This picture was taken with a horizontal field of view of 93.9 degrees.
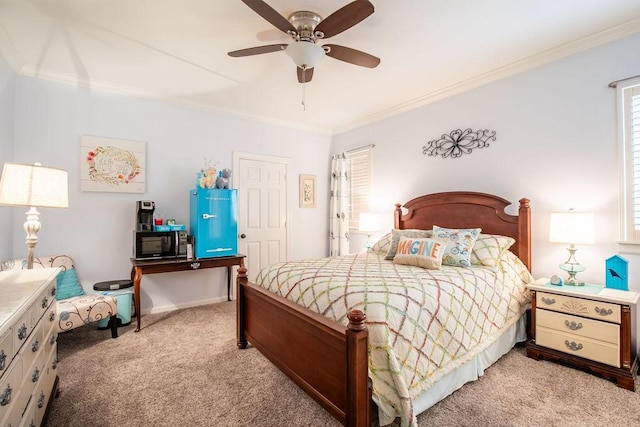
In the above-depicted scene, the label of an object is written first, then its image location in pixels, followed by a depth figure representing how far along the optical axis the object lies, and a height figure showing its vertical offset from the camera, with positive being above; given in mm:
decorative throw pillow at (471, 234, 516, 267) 2651 -316
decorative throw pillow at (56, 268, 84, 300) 2928 -712
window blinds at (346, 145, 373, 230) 4617 +515
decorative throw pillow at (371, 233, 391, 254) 3442 -362
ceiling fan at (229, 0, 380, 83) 1888 +1241
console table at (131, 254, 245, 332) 3016 -562
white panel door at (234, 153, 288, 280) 4340 +81
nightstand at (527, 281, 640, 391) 2062 -857
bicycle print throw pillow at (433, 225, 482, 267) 2648 -292
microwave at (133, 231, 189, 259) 3197 -332
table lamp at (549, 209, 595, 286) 2336 -141
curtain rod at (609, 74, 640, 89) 2411 +1068
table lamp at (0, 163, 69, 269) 1684 +147
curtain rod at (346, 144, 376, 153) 4528 +1044
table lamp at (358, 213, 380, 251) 4141 -112
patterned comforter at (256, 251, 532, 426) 1496 -585
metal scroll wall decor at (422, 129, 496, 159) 3284 +839
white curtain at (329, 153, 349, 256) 4871 +118
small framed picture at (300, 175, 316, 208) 4926 +386
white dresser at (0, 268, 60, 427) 1076 -585
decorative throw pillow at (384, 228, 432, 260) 3113 -227
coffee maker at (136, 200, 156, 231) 3340 +1
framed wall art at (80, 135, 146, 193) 3277 +563
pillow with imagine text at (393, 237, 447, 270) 2539 -342
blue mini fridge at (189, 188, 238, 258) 3480 -96
